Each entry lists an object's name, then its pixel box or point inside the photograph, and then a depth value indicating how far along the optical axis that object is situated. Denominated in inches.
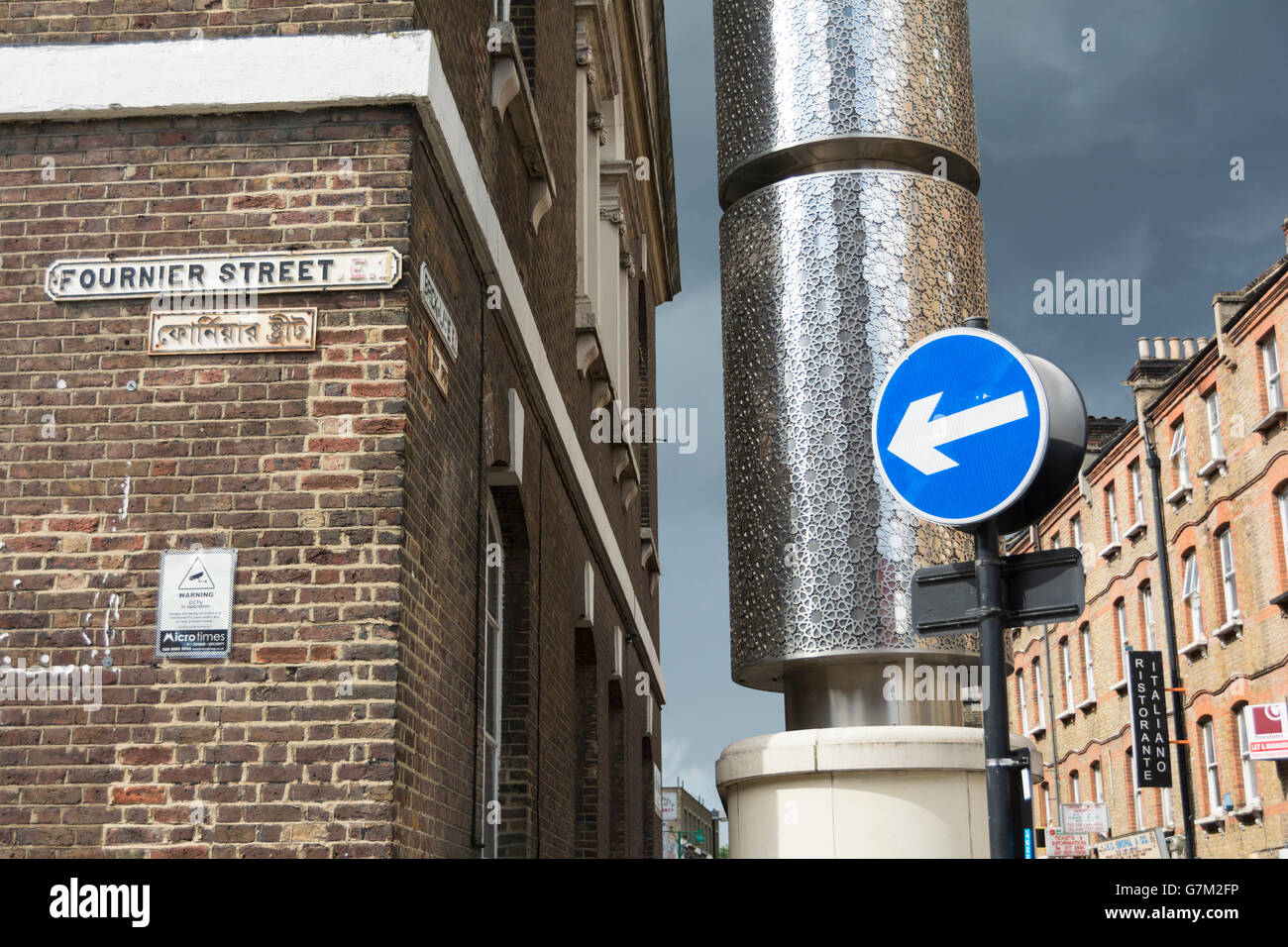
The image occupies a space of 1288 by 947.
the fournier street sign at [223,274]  229.1
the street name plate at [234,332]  228.4
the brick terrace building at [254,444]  212.1
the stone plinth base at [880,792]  223.5
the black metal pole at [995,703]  136.3
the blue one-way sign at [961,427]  143.4
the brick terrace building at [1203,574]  1074.7
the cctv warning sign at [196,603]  215.9
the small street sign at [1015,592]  143.9
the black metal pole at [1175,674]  1065.5
